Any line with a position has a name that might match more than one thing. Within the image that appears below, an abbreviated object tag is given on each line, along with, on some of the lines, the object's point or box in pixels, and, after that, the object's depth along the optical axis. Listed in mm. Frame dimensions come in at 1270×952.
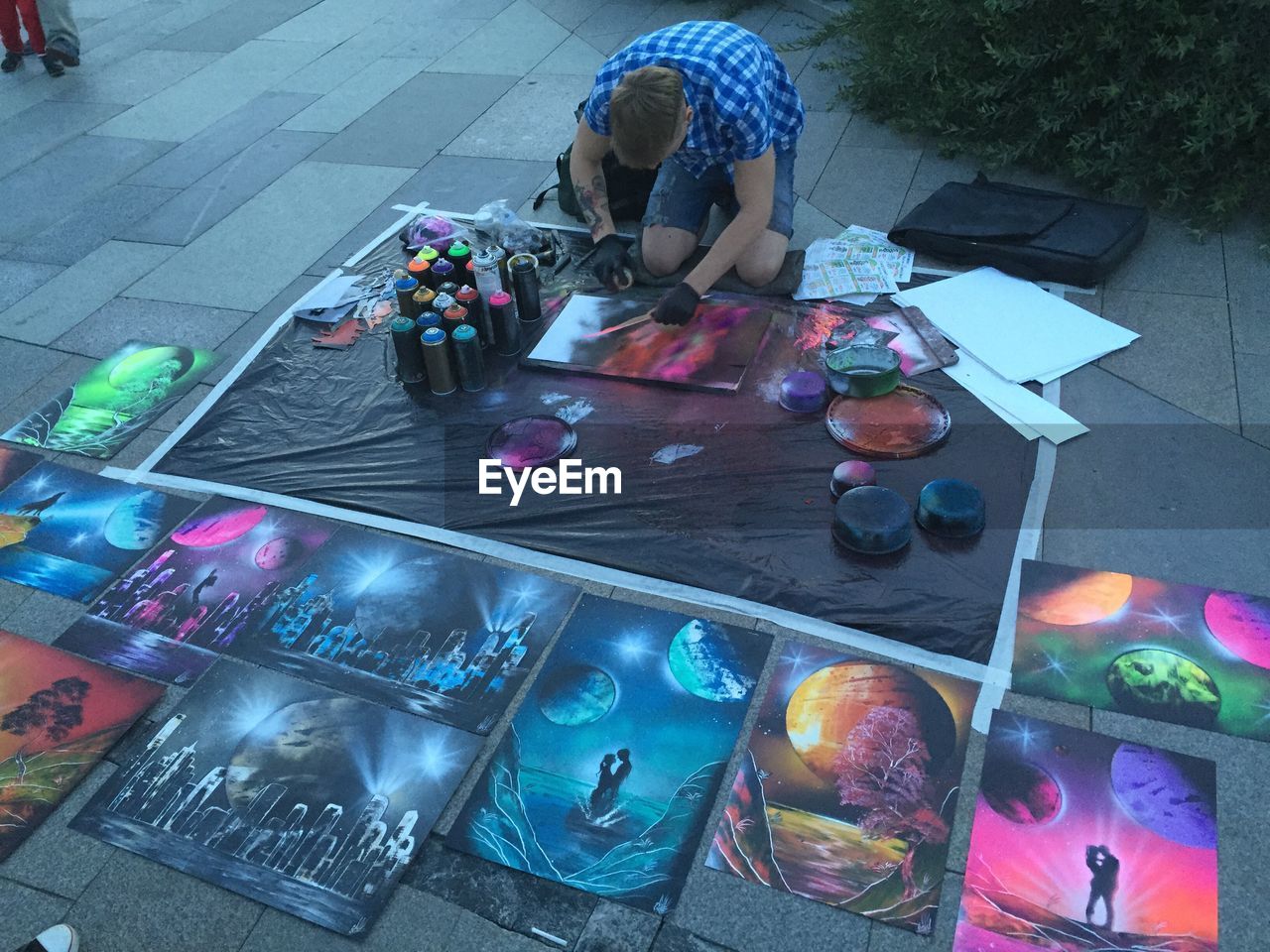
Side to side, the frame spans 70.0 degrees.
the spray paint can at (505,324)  3174
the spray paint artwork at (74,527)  2701
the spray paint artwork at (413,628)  2328
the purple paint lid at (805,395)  2928
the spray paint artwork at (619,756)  1979
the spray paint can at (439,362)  3010
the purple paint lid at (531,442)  2895
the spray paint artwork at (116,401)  3150
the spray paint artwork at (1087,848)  1804
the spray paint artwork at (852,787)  1906
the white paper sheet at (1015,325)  3070
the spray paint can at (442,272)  3256
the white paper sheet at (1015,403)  2828
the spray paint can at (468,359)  3049
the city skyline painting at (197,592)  2473
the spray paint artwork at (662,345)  3113
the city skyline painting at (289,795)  1997
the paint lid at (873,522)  2469
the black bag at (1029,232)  3379
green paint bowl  2916
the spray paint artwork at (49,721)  2172
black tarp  2455
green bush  3506
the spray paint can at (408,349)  3045
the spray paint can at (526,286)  3307
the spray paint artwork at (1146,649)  2148
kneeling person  2730
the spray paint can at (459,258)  3289
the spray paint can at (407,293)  3111
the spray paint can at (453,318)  3078
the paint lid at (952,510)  2498
